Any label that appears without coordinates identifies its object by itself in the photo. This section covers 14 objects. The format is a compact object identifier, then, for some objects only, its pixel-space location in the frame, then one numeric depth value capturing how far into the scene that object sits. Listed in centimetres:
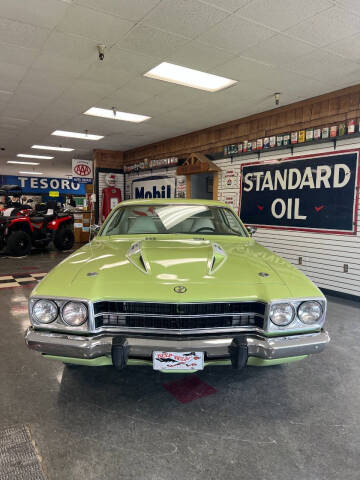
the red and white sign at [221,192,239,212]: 671
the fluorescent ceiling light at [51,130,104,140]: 797
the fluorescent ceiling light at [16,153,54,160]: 1182
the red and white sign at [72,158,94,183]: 983
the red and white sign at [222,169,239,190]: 669
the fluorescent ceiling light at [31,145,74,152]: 1003
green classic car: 172
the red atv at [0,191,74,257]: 741
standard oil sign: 475
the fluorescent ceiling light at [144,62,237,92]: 420
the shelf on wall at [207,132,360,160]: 476
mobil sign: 868
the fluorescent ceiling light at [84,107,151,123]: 608
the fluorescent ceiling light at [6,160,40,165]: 1431
